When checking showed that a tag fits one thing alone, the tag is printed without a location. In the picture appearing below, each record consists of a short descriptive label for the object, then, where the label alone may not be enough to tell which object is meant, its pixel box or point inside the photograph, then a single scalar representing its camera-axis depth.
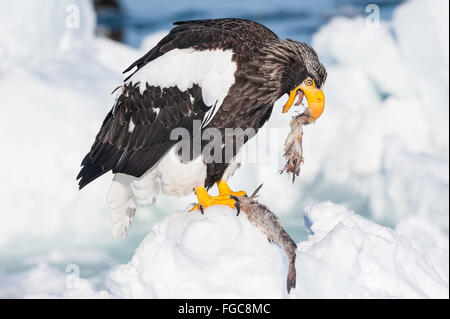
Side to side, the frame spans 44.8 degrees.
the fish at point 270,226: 3.67
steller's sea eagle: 3.85
